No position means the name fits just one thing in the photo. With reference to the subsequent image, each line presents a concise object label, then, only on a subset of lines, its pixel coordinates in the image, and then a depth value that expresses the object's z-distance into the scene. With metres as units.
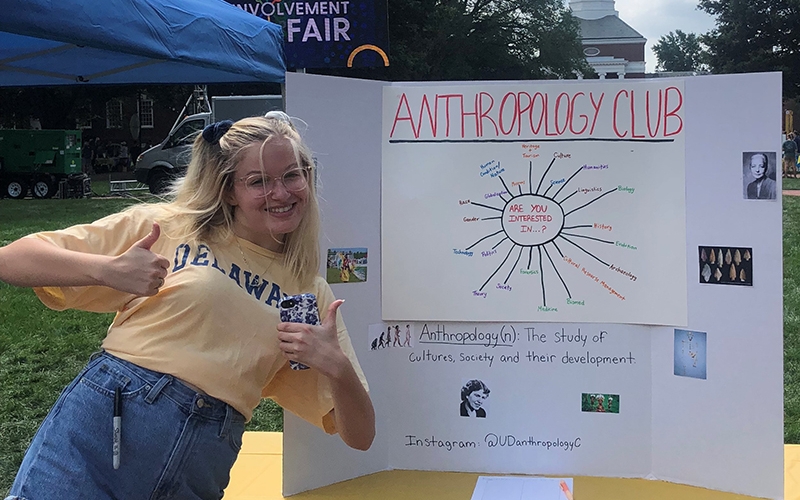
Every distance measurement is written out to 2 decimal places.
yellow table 2.85
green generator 17.27
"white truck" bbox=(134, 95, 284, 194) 14.23
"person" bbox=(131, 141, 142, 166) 32.25
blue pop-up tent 3.13
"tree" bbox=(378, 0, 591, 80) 25.38
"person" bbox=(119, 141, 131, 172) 29.97
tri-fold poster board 2.76
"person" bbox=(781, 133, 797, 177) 21.36
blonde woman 1.68
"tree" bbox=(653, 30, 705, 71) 58.55
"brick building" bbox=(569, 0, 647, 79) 54.72
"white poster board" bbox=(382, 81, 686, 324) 2.84
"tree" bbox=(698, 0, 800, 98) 31.63
